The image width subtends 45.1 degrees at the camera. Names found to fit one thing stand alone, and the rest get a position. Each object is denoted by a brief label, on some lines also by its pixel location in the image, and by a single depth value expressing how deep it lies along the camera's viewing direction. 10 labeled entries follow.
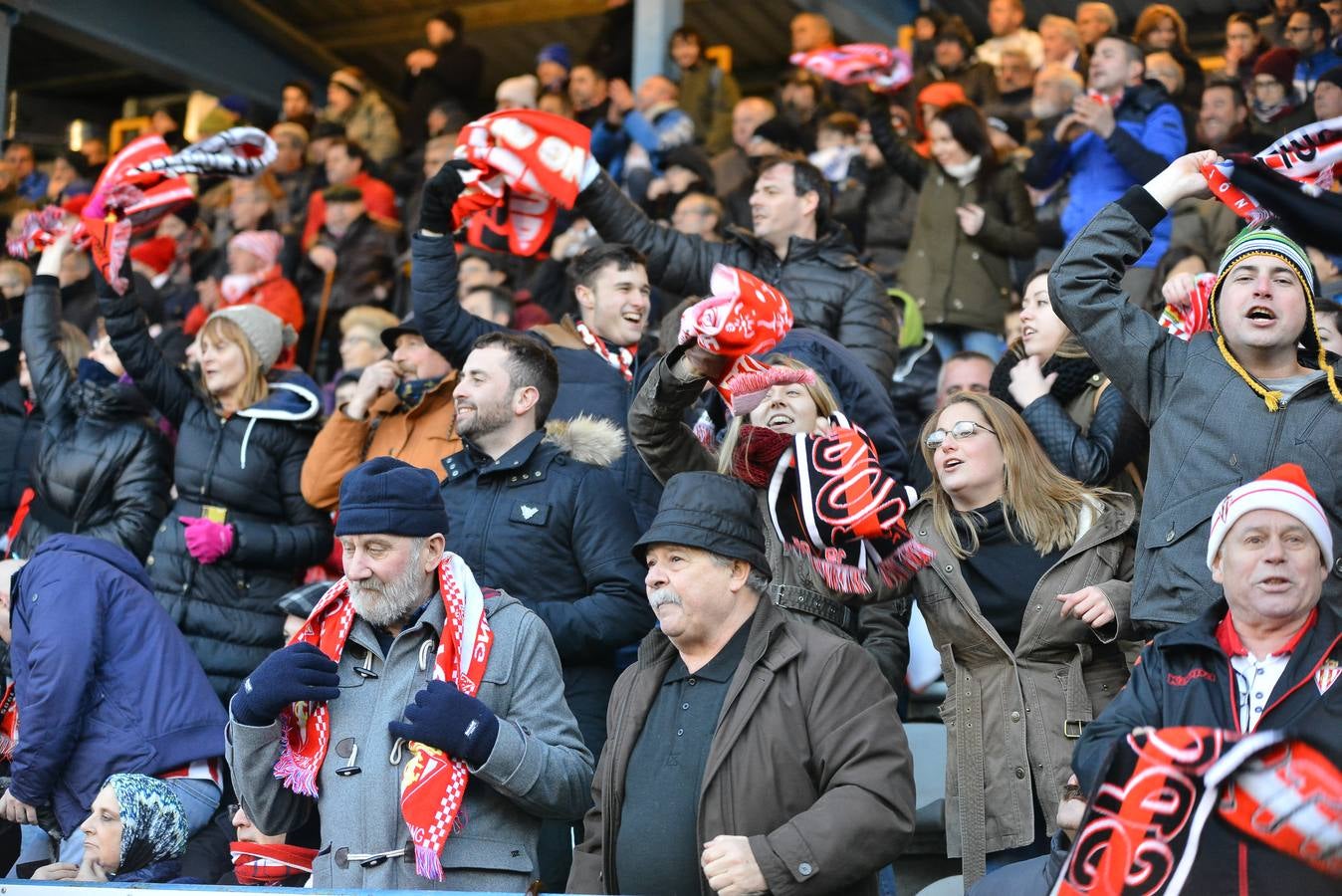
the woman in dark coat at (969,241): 8.32
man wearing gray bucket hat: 3.41
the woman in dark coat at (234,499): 5.89
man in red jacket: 11.04
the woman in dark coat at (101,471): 6.35
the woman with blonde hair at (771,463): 4.41
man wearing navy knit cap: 3.70
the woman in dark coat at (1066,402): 5.00
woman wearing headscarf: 4.50
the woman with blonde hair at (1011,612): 4.27
